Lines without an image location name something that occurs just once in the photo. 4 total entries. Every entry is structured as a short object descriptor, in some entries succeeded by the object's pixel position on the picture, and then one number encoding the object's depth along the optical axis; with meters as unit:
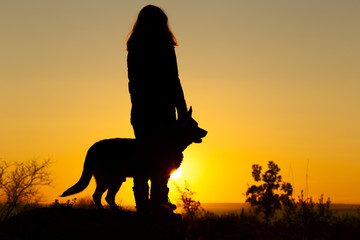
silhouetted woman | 6.53
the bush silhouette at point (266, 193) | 23.22
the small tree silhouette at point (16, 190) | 15.56
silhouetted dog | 6.52
